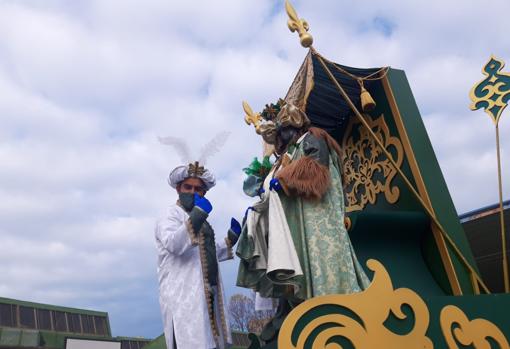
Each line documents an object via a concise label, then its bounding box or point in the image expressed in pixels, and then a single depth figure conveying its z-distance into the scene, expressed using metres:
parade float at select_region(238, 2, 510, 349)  2.24
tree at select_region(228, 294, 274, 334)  20.75
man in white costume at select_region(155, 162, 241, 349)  3.56
